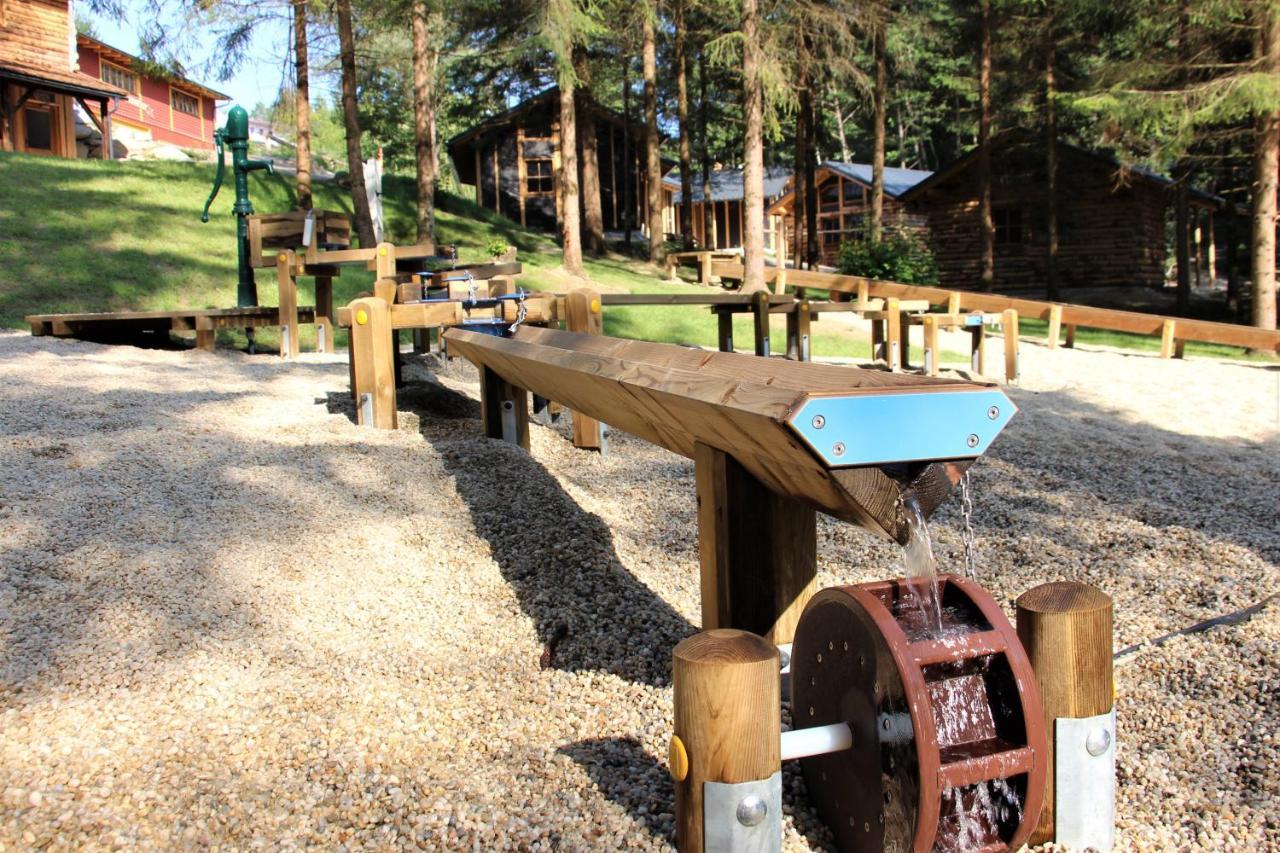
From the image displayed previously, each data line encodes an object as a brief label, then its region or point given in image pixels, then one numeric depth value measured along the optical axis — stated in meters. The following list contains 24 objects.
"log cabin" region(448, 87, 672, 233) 32.56
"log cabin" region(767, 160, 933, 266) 34.44
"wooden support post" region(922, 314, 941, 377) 11.08
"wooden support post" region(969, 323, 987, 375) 11.45
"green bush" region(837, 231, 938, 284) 25.19
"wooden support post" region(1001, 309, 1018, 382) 11.12
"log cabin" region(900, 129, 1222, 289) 28.27
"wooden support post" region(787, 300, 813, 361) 10.64
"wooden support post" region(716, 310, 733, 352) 10.54
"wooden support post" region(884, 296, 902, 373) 11.33
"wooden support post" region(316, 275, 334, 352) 10.41
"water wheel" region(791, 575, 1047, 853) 1.88
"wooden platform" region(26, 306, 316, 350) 8.71
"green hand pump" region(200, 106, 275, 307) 10.49
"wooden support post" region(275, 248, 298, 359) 9.66
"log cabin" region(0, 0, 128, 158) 25.34
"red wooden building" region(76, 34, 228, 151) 35.75
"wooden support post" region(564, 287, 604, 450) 5.92
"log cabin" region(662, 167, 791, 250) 43.72
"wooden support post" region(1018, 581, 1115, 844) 2.12
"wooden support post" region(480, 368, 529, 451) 5.64
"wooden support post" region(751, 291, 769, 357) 9.91
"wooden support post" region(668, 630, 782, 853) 1.85
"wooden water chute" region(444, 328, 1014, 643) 1.79
